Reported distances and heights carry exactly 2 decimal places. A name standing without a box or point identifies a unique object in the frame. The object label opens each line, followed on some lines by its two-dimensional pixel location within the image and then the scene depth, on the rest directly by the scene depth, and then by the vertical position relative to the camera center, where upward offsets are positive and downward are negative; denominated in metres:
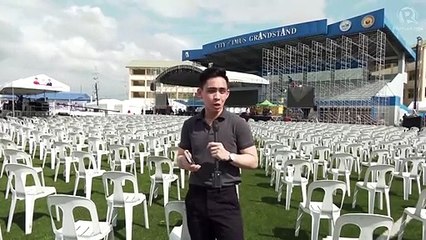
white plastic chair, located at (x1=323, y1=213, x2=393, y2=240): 3.17 -0.95
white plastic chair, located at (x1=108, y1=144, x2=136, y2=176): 7.75 -1.06
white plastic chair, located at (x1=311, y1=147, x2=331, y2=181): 8.01 -1.12
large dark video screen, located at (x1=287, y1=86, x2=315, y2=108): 32.34 +1.02
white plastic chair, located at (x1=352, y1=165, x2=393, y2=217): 5.91 -1.22
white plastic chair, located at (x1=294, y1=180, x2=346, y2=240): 4.45 -1.19
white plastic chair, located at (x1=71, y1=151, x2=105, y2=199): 6.32 -1.08
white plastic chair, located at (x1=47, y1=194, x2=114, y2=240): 3.46 -0.97
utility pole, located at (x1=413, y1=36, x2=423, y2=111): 29.85 +5.59
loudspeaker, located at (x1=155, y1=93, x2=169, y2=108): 49.28 +1.13
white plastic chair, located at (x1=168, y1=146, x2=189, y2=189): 7.55 -1.14
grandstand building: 35.66 +5.39
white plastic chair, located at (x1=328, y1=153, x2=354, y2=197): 7.20 -1.12
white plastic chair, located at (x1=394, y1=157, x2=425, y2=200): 7.31 -1.27
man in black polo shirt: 2.40 -0.35
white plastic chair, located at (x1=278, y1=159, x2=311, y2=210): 6.23 -1.16
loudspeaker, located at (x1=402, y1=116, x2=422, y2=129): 24.11 -0.80
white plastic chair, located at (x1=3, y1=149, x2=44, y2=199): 6.51 -0.83
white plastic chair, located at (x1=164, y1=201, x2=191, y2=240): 3.12 -0.96
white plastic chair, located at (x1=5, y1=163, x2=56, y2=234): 4.86 -1.11
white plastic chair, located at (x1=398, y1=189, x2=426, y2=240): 4.30 -1.22
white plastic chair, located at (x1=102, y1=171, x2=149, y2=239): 4.64 -1.13
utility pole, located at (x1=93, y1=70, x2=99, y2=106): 72.86 +3.46
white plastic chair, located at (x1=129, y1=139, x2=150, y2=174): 9.19 -1.06
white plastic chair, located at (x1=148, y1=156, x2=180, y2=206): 6.20 -1.14
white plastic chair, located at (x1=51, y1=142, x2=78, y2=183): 7.82 -1.03
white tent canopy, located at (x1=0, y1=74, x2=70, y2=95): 19.62 +1.27
